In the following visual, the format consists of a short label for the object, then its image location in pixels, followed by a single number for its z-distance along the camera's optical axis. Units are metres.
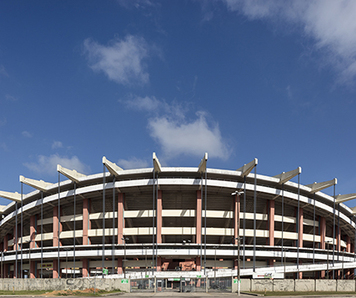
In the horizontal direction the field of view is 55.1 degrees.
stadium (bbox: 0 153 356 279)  60.31
